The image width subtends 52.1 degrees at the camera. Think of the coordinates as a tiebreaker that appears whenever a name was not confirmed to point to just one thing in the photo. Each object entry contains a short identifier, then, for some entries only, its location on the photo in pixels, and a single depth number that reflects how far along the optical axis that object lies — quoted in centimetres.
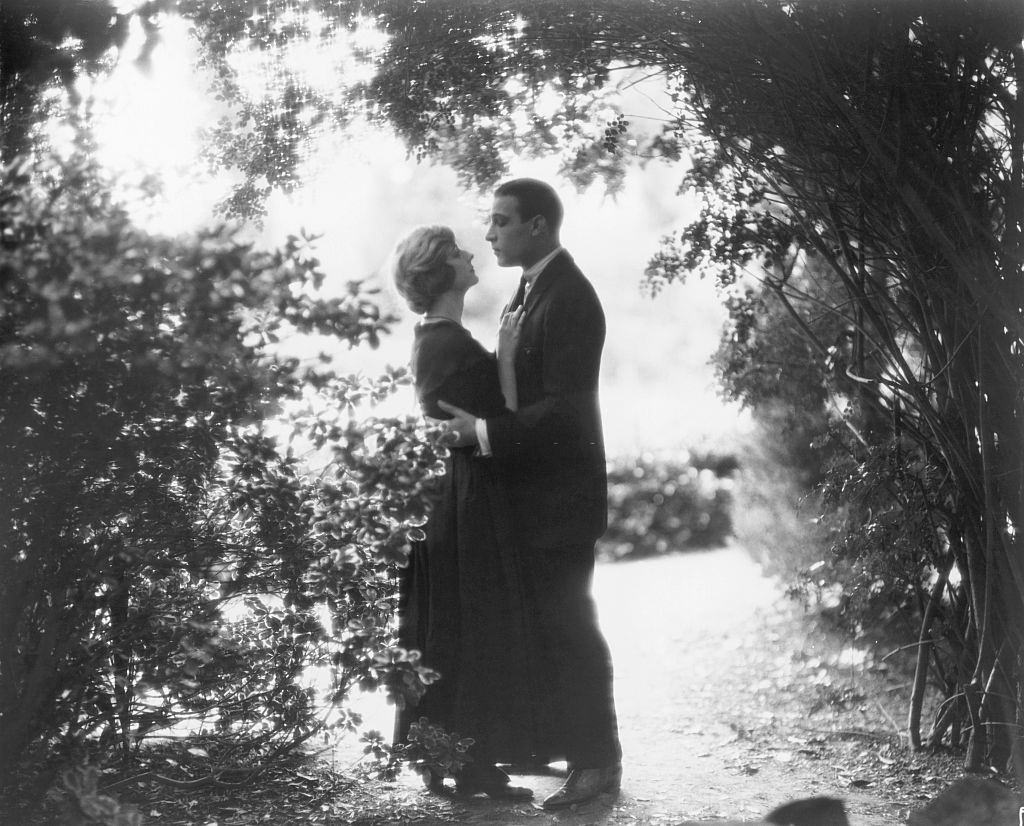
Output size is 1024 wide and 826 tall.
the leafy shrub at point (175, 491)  274
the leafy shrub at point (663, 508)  1004
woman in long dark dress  361
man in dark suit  358
